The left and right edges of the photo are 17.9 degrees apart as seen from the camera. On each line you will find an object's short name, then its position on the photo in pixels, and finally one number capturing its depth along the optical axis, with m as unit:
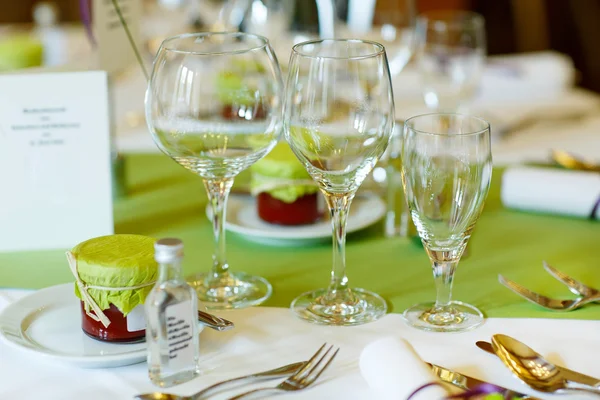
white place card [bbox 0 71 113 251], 1.54
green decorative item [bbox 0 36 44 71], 2.07
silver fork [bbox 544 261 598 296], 1.45
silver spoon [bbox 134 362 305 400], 1.30
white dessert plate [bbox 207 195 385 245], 1.57
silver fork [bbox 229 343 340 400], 1.31
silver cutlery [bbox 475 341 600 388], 1.30
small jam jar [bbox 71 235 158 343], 1.34
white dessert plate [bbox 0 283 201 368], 1.34
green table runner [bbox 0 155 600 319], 1.47
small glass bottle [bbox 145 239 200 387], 1.29
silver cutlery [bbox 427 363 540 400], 1.29
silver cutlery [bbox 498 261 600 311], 1.43
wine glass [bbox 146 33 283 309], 1.43
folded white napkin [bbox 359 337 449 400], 1.27
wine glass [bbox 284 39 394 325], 1.37
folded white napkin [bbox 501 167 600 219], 1.62
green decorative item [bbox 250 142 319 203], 1.59
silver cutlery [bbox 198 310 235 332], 1.37
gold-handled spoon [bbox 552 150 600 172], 1.72
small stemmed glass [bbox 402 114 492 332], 1.37
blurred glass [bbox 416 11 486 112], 1.87
